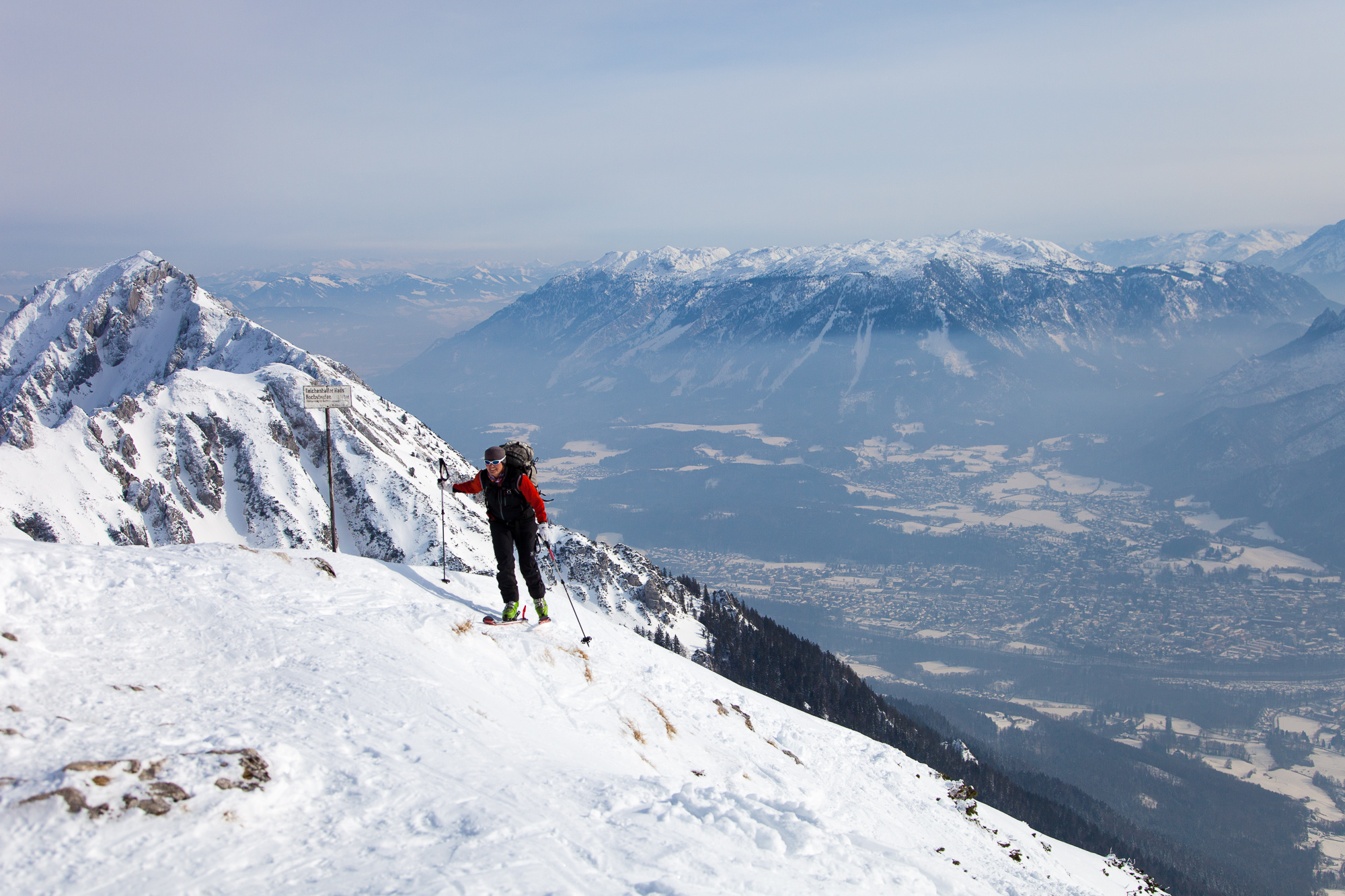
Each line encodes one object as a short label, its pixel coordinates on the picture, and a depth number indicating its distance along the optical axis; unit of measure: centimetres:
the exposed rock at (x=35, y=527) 9394
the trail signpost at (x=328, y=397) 2242
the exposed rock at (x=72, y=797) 720
